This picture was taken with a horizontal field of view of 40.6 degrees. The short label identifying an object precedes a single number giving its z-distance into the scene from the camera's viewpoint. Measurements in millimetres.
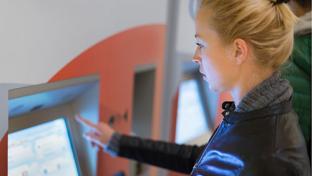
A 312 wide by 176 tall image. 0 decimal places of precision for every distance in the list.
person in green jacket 1398
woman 940
